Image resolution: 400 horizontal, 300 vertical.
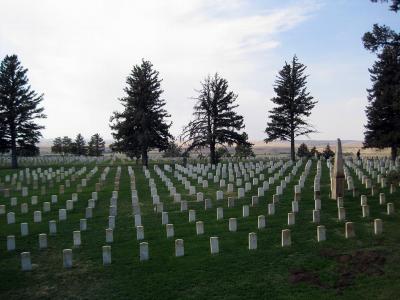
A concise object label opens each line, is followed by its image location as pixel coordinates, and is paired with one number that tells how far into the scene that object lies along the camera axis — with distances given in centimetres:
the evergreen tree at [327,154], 4442
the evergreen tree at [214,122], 4038
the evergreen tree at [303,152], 5702
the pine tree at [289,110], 4597
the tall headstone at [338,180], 1812
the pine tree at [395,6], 1647
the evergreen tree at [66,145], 7201
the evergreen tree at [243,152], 5577
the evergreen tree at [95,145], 7025
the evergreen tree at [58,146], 7586
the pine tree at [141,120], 4131
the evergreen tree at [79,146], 7084
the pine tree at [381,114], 3512
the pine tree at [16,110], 4228
